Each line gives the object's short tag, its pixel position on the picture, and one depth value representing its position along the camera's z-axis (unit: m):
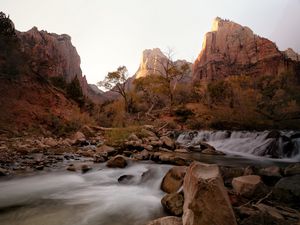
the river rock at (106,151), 10.26
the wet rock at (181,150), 11.23
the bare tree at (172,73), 30.90
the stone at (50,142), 13.68
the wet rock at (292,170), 5.18
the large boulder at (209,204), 2.49
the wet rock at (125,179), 6.28
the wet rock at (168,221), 2.83
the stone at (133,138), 13.18
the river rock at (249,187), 3.66
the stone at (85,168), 7.56
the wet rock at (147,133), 14.58
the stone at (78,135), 16.87
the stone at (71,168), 7.67
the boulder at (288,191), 3.66
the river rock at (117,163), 7.78
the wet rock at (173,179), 4.46
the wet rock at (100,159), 9.05
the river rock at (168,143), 12.13
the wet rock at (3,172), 6.66
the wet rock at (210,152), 11.32
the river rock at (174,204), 3.39
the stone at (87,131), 18.70
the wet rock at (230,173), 4.93
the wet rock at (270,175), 4.93
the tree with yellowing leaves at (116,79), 32.03
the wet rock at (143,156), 9.11
